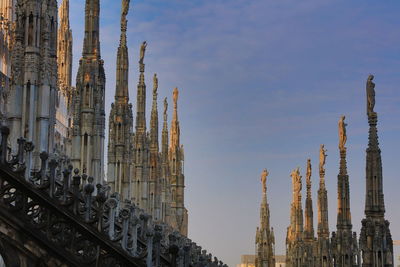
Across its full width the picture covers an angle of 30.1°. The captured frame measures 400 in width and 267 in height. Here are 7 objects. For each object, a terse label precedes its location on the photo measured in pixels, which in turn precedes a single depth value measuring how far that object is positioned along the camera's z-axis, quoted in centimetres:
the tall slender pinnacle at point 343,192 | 3262
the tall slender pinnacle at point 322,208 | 4216
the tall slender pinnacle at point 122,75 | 3378
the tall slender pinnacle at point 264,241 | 6072
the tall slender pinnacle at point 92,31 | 2669
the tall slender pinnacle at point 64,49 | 5759
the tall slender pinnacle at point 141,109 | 4069
